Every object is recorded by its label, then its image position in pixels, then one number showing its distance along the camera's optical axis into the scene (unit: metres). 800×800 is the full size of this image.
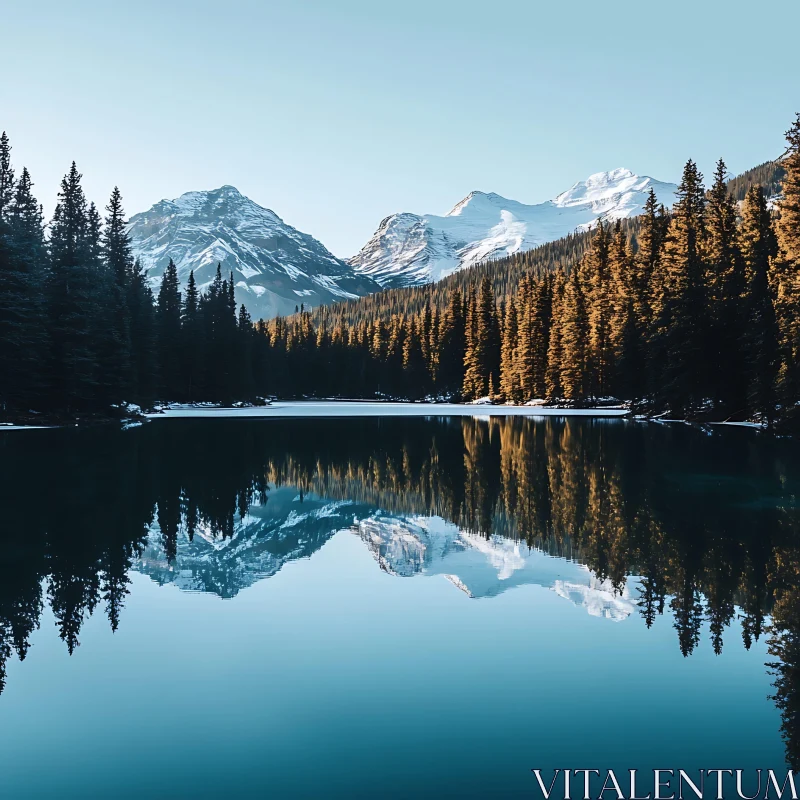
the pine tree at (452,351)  124.00
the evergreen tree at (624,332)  65.75
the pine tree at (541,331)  92.69
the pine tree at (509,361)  98.94
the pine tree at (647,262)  65.50
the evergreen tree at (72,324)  46.78
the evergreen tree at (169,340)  84.75
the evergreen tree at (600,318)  75.69
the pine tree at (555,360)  86.00
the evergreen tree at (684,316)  52.38
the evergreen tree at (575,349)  79.45
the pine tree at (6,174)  62.62
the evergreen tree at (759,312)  42.69
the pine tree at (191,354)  87.44
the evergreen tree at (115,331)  52.22
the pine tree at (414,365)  133.38
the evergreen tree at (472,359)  112.19
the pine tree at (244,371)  97.62
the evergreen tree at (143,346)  67.62
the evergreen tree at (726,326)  51.12
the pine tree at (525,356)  92.75
